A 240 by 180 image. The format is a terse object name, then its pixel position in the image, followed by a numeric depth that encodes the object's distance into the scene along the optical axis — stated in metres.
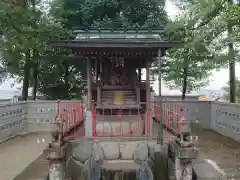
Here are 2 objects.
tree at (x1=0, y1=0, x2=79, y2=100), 10.45
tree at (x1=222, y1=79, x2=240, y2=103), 17.44
